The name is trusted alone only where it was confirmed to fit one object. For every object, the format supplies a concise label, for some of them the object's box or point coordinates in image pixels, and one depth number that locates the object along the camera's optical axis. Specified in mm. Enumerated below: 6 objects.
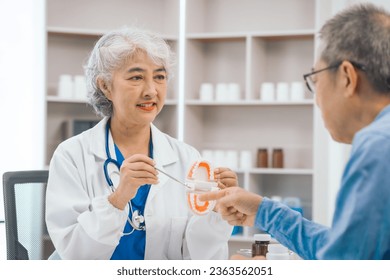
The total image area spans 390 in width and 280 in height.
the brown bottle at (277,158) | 4238
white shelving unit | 4270
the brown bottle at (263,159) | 4281
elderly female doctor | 1689
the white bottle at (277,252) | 1603
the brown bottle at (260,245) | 1683
